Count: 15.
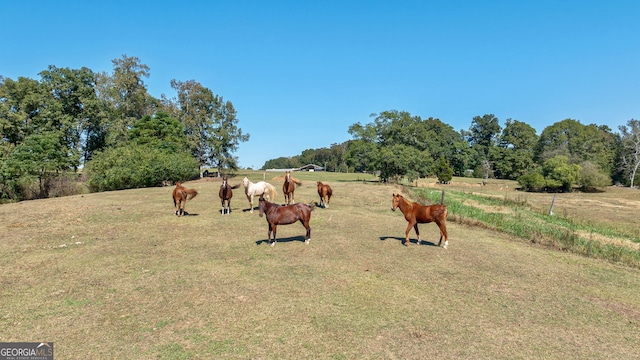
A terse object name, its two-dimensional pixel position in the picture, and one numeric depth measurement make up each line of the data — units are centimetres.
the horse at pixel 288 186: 1850
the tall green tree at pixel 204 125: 5475
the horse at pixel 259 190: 1784
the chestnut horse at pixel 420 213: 1191
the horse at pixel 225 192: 1650
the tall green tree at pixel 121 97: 4712
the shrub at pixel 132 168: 3148
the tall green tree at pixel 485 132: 10667
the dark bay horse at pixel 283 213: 1124
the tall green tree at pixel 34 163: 2391
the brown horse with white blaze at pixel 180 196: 1565
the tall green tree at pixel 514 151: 8275
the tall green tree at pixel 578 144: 7069
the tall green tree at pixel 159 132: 4269
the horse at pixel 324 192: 1962
